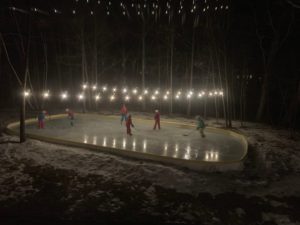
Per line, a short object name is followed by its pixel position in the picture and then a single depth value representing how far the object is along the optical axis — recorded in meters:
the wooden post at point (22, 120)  11.44
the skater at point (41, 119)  15.59
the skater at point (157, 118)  15.96
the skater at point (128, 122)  14.19
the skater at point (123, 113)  17.72
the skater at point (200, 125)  14.38
